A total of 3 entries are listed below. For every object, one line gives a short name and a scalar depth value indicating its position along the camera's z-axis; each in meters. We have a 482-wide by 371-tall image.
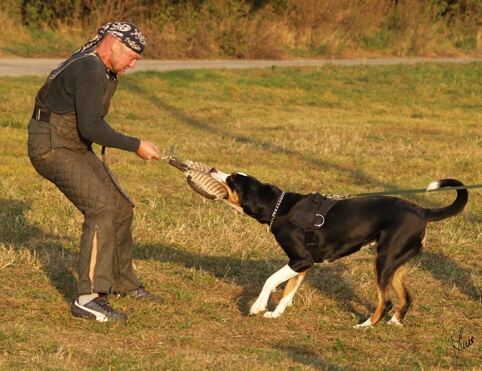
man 9.93
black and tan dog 10.56
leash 10.65
